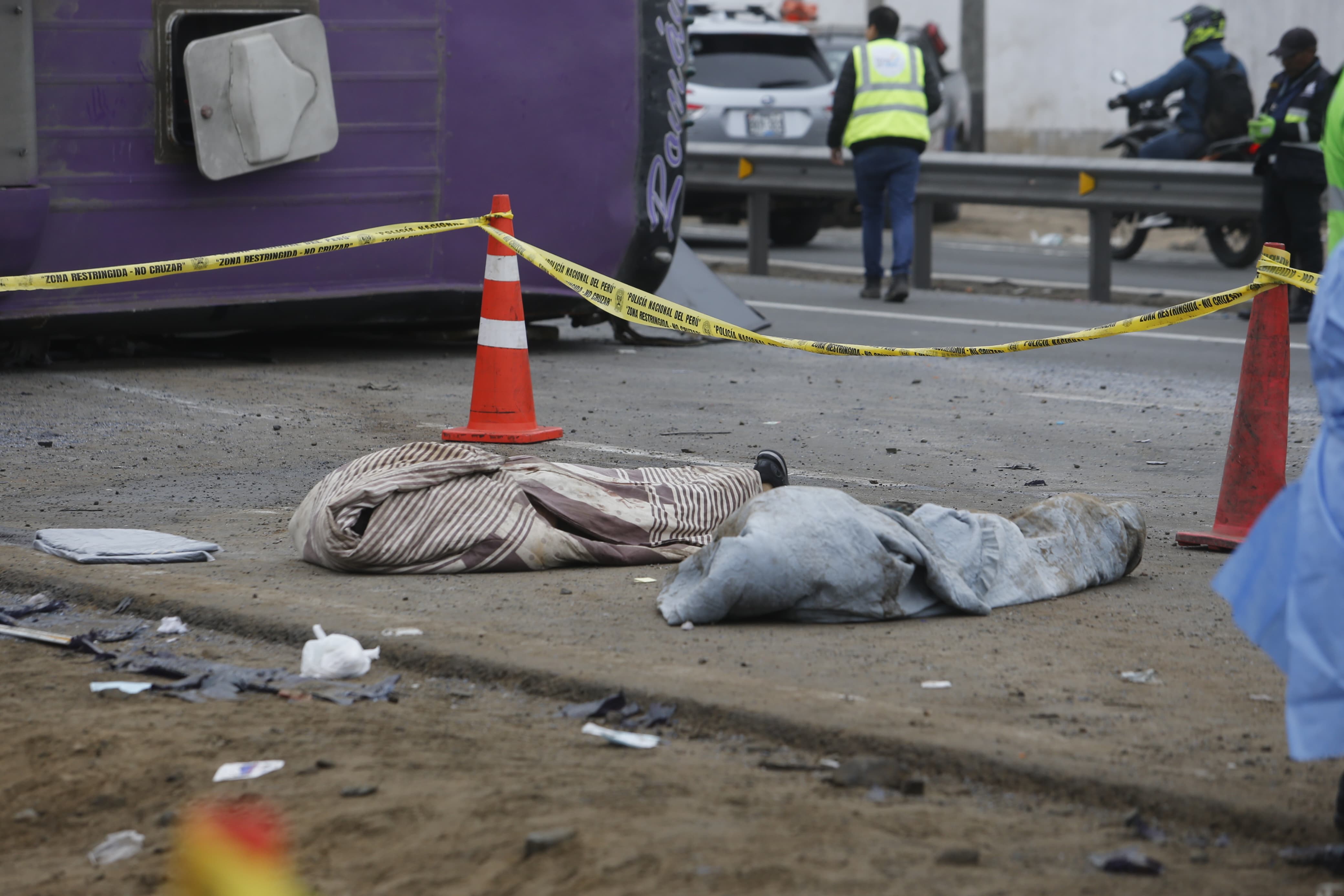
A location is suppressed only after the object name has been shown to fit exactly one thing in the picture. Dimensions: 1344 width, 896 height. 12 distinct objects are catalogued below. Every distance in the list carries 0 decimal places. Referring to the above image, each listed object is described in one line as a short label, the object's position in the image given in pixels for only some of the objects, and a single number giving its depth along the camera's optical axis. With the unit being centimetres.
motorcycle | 2981
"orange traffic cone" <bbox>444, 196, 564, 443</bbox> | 1375
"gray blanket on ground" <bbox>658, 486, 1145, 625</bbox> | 836
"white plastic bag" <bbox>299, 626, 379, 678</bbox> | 786
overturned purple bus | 1614
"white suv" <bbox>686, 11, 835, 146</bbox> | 3278
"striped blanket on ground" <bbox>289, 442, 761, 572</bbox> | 945
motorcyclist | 3080
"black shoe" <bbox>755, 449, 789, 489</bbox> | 1041
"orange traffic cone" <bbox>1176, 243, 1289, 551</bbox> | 1032
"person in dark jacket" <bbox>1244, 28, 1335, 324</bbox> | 2252
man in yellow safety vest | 2489
